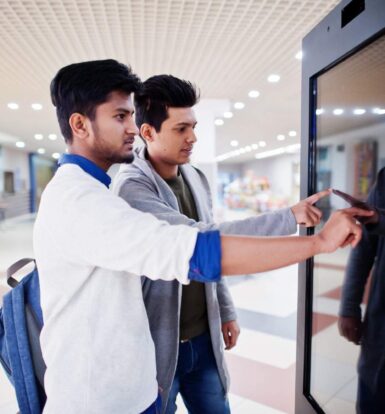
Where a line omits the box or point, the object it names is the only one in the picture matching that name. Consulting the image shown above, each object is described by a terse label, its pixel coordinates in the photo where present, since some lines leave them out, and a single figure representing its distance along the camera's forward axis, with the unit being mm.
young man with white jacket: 744
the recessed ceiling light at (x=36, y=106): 7836
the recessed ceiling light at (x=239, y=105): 7547
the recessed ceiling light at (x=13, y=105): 7641
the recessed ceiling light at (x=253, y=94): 6662
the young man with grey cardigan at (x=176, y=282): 1223
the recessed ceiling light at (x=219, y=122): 9559
